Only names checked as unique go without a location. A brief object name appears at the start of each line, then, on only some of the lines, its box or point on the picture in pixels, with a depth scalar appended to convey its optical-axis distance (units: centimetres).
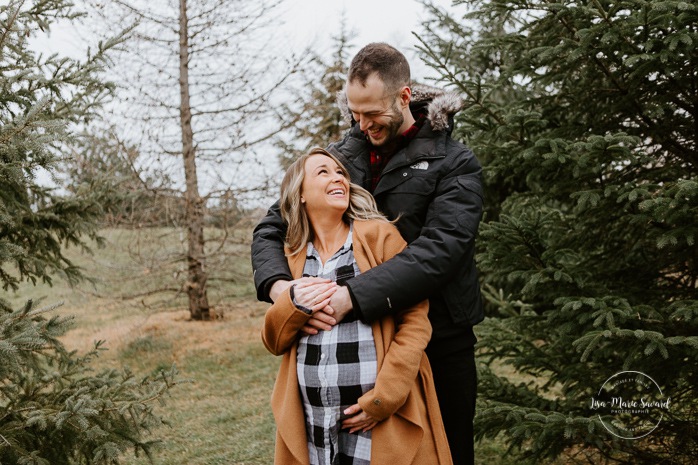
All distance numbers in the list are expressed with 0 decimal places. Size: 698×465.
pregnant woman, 232
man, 237
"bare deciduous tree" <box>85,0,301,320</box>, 952
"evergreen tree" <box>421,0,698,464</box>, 352
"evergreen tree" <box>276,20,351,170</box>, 994
